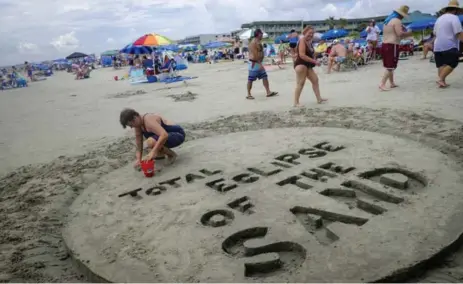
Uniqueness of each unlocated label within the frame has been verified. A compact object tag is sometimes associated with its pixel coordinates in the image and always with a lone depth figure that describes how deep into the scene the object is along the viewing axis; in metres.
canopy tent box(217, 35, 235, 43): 41.38
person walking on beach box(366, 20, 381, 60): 14.70
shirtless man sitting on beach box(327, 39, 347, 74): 12.55
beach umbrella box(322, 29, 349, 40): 22.53
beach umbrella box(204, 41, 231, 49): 36.09
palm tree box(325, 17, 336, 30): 75.99
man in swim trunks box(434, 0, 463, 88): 6.80
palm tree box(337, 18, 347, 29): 75.81
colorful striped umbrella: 15.23
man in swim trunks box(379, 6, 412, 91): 7.36
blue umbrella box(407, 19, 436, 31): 20.19
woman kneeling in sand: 3.98
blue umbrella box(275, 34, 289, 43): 26.95
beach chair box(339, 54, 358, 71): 13.34
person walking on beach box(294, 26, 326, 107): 6.67
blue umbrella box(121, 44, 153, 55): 17.73
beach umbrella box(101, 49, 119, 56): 51.78
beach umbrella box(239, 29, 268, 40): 26.08
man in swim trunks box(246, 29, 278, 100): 8.09
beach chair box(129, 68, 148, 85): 18.60
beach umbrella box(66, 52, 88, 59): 45.47
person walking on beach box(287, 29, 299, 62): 17.14
